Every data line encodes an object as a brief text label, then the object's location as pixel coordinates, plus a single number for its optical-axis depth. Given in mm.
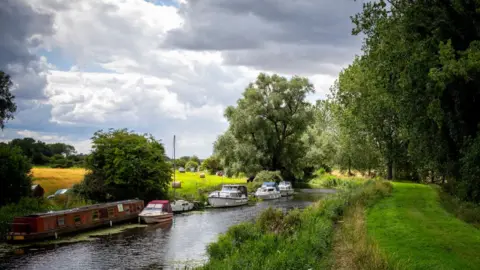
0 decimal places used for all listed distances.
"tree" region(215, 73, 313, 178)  76625
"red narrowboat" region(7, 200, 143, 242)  30531
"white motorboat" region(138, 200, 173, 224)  40125
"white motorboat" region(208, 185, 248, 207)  52656
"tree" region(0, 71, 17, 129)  51906
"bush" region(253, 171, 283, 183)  75812
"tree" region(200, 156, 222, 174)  133288
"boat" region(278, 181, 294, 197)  69156
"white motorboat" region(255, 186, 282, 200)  63906
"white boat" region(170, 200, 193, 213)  47347
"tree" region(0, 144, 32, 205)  36688
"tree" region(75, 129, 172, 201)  44812
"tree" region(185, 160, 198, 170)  158800
